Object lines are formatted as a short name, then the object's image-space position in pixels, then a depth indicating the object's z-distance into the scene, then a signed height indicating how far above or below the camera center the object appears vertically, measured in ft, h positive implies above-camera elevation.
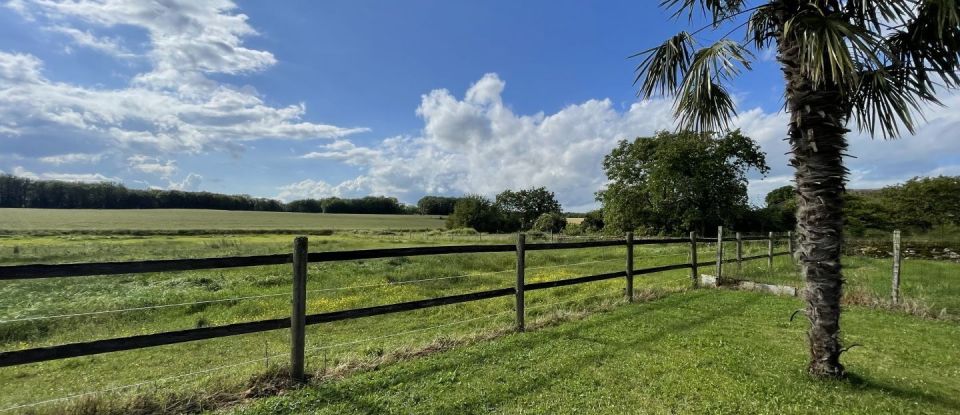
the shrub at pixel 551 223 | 208.83 -3.07
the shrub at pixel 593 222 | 172.22 -1.97
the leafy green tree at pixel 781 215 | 128.77 +1.58
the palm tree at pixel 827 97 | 12.59 +3.78
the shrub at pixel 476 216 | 236.22 -0.39
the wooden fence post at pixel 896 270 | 26.45 -2.93
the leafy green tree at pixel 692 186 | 108.27 +7.92
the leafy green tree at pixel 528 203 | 284.82 +8.49
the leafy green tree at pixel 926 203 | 102.06 +4.67
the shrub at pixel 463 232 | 194.07 -7.50
